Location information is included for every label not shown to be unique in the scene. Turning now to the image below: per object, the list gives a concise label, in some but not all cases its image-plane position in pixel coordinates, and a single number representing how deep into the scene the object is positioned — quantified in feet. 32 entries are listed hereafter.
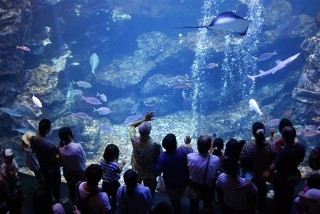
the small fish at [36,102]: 29.12
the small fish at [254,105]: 32.09
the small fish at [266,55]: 37.88
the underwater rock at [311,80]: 33.12
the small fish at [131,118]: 36.17
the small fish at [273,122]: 31.89
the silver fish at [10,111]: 24.68
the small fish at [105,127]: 36.91
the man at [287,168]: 11.53
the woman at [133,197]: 10.18
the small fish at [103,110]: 37.06
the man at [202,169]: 11.67
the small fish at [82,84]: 38.09
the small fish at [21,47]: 29.78
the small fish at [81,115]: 33.83
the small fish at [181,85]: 42.44
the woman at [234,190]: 10.21
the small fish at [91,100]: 37.05
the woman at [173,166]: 12.10
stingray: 15.96
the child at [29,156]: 13.91
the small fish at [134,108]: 50.35
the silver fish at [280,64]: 28.67
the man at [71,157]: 12.76
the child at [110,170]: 12.03
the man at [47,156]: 13.15
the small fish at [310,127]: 28.77
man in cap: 12.57
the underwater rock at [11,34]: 27.53
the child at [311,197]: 9.65
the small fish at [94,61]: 45.43
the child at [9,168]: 12.97
